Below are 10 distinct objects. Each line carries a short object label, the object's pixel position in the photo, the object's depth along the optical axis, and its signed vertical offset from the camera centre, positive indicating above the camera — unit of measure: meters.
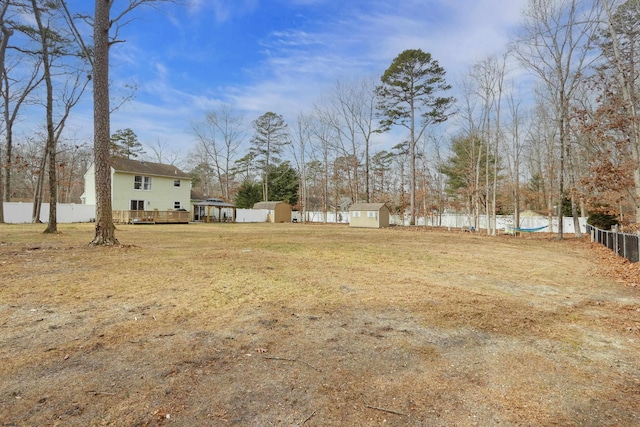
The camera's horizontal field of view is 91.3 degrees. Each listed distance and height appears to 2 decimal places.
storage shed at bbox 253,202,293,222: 34.81 +0.36
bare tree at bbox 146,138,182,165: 38.89 +8.38
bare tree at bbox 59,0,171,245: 8.23 +2.53
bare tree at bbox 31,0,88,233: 12.70 +6.17
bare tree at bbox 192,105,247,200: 37.31 +7.92
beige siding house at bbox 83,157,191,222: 24.91 +2.34
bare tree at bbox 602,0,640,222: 8.38 +4.28
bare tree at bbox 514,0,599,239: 14.57 +6.47
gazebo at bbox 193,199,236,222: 30.26 +0.26
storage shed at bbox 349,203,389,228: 25.58 -0.20
